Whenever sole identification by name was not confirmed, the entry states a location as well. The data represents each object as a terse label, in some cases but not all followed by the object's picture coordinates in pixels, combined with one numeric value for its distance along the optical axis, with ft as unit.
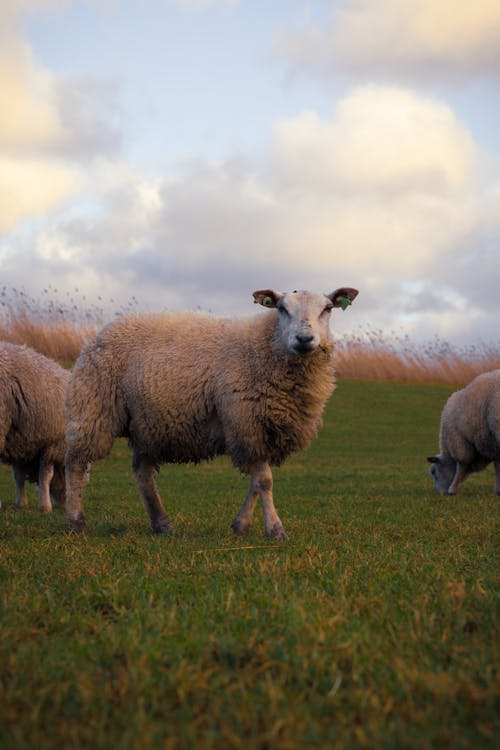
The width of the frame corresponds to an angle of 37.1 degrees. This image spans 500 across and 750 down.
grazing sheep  34.22
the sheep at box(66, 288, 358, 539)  20.35
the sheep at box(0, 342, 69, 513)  27.81
